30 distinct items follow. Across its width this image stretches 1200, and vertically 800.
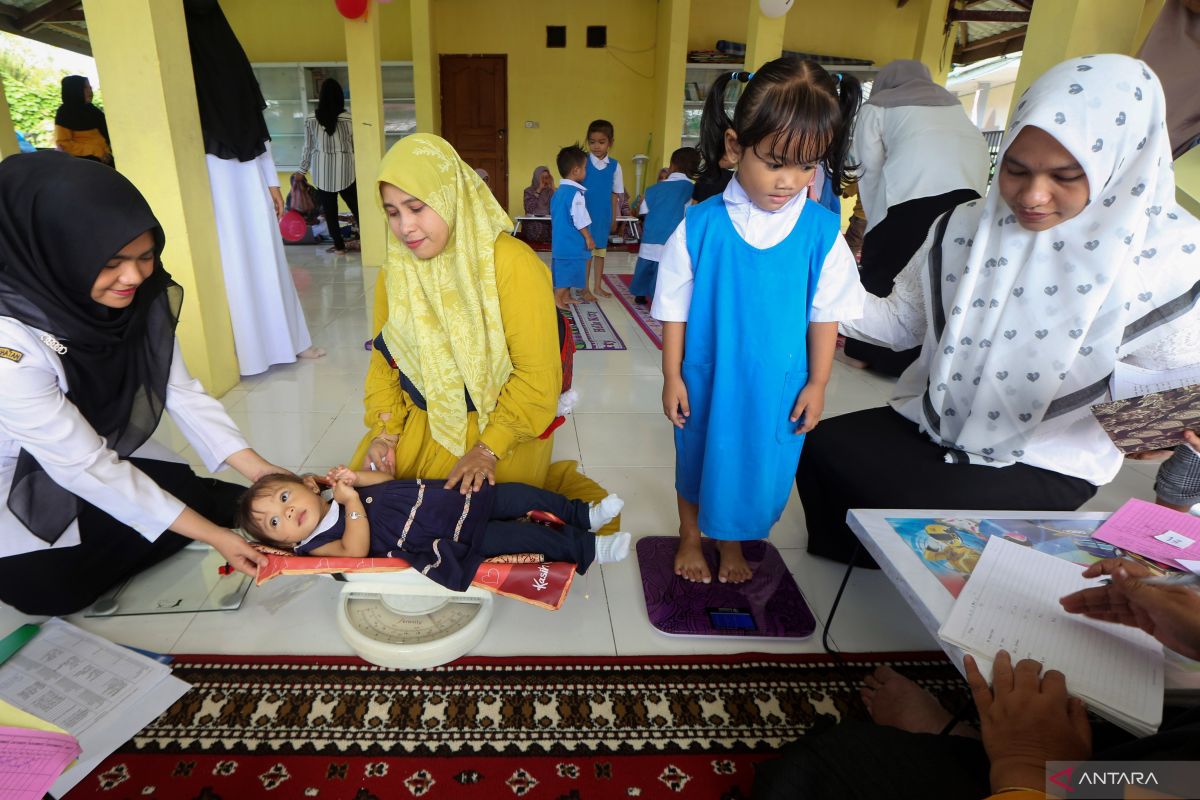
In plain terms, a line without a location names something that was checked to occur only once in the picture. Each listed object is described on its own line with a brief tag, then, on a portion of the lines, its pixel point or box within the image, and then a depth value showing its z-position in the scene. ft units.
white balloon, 17.24
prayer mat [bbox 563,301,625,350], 12.90
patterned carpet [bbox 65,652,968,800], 3.81
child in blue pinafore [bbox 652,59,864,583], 4.12
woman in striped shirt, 20.20
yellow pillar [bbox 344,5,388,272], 18.48
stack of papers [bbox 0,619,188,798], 3.97
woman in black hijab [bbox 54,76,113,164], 15.02
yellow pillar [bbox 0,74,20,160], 13.64
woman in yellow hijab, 4.86
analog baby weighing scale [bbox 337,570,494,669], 4.54
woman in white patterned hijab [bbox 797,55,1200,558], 4.08
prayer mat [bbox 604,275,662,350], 13.75
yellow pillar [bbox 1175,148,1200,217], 8.14
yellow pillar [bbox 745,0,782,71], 18.35
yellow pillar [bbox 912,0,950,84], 25.75
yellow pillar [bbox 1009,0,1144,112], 7.95
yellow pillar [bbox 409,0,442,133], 23.20
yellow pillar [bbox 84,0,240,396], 7.93
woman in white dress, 9.37
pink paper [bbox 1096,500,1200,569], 3.59
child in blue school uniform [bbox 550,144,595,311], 14.80
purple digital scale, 5.07
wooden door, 29.32
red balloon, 17.60
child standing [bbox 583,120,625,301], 15.80
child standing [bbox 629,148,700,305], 15.01
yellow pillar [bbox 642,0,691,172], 24.49
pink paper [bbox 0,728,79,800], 2.54
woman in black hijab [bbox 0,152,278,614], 4.04
